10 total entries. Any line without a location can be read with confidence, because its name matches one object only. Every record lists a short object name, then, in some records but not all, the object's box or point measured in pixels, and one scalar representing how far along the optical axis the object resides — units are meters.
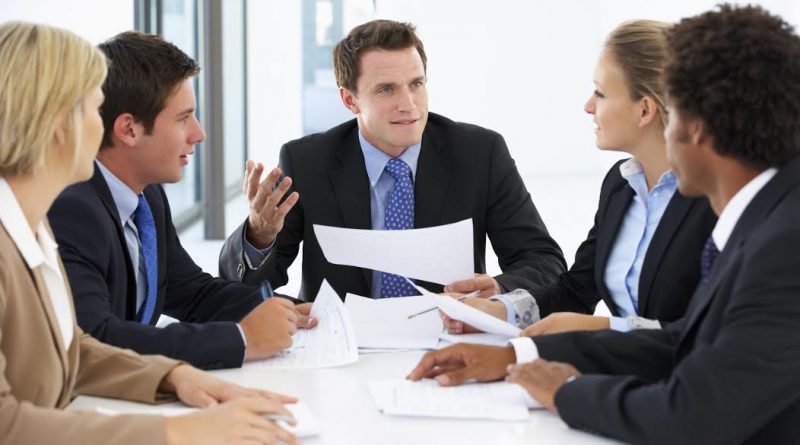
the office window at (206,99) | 7.61
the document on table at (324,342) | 2.03
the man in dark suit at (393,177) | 2.98
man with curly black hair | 1.41
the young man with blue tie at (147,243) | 2.00
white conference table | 1.58
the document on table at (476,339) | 2.15
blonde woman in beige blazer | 1.43
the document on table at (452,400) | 1.67
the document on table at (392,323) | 2.19
